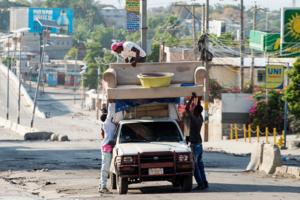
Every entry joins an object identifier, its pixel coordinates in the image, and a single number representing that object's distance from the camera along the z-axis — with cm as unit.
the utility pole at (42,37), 9764
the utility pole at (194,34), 7904
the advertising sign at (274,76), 5566
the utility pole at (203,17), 6519
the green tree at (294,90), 4869
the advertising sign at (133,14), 5131
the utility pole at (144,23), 3619
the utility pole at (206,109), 6016
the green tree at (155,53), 10974
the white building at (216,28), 10669
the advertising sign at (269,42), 7680
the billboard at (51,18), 16896
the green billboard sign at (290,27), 5441
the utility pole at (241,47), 6644
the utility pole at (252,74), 7250
